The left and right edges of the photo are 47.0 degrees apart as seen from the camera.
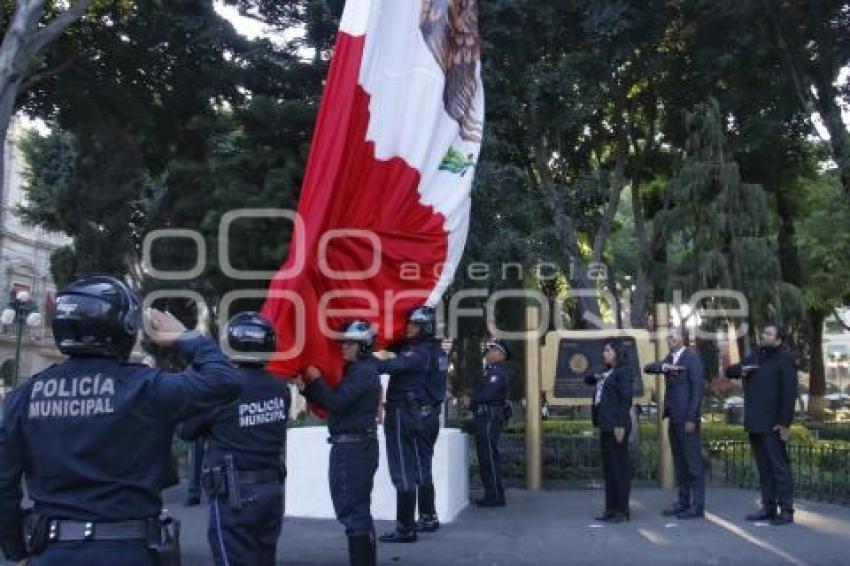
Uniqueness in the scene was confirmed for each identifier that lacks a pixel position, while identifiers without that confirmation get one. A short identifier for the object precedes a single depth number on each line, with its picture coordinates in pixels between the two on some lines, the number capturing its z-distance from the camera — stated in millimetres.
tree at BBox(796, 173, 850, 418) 25750
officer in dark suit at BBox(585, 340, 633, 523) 10312
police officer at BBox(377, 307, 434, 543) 8938
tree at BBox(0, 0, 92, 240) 12391
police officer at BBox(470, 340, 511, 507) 11492
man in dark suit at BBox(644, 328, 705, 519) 10422
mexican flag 7957
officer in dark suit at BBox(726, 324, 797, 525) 9867
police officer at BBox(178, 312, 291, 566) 5621
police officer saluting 3482
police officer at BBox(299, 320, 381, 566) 7086
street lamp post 22719
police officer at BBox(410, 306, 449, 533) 9016
